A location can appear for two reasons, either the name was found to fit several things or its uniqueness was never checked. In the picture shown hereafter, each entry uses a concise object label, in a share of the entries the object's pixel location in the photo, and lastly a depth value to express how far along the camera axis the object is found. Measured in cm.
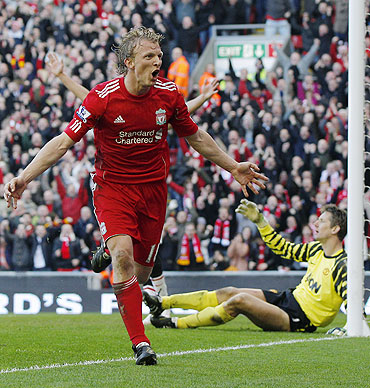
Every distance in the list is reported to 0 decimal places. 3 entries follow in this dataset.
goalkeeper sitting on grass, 1602
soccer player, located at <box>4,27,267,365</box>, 1075
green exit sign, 3814
